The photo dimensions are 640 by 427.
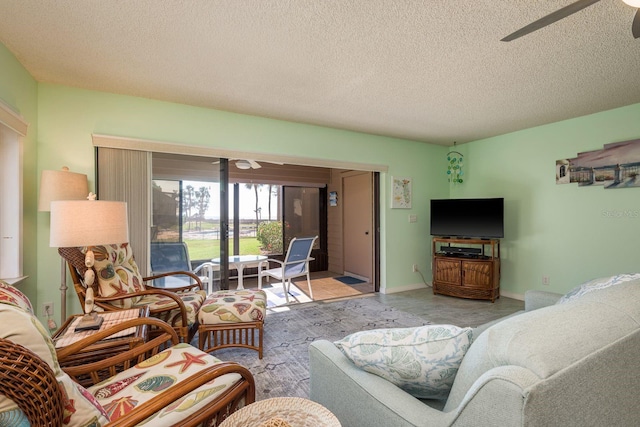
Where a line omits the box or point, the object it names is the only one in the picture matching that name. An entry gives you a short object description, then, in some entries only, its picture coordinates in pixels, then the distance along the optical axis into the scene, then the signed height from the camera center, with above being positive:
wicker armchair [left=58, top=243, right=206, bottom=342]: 2.18 -0.57
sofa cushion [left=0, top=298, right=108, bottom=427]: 0.79 -0.43
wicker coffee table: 0.94 -0.64
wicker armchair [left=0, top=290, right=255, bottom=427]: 0.75 -0.62
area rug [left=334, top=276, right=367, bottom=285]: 5.41 -1.17
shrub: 6.19 -0.38
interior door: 5.57 -0.13
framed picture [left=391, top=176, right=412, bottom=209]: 4.73 +0.38
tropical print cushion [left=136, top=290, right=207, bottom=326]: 2.34 -0.69
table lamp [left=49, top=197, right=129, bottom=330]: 1.75 -0.04
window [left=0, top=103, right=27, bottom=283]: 2.39 +0.12
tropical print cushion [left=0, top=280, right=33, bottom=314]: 0.96 -0.26
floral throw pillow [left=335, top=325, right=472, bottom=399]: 1.00 -0.47
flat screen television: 4.18 -0.02
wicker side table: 1.54 -0.66
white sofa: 0.66 -0.38
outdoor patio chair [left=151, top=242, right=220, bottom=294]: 3.25 -0.48
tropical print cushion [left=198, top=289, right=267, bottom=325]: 2.44 -0.75
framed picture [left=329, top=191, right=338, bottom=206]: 6.42 +0.41
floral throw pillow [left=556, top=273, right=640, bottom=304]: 1.54 -0.36
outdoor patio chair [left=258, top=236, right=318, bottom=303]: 4.19 -0.64
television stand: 4.15 -0.77
